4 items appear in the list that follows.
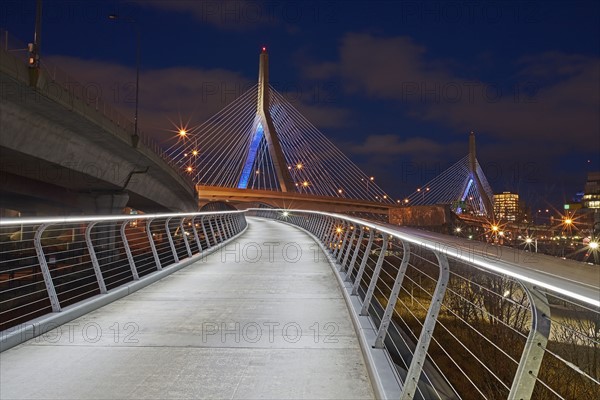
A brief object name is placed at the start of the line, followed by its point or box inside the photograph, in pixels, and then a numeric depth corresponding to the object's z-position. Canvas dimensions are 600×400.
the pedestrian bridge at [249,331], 2.94
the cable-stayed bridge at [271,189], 52.75
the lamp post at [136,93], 26.08
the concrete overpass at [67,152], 17.19
